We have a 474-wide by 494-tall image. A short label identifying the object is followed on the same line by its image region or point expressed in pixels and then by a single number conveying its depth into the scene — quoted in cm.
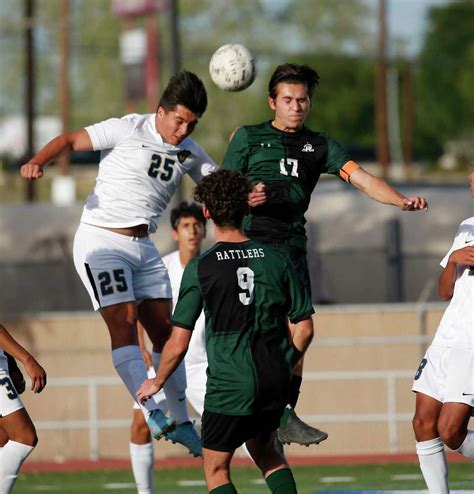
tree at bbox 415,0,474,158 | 14925
